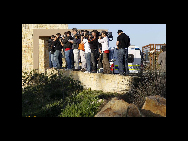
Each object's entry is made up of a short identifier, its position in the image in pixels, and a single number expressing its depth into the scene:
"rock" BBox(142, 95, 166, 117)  8.20
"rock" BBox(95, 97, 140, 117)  8.00
